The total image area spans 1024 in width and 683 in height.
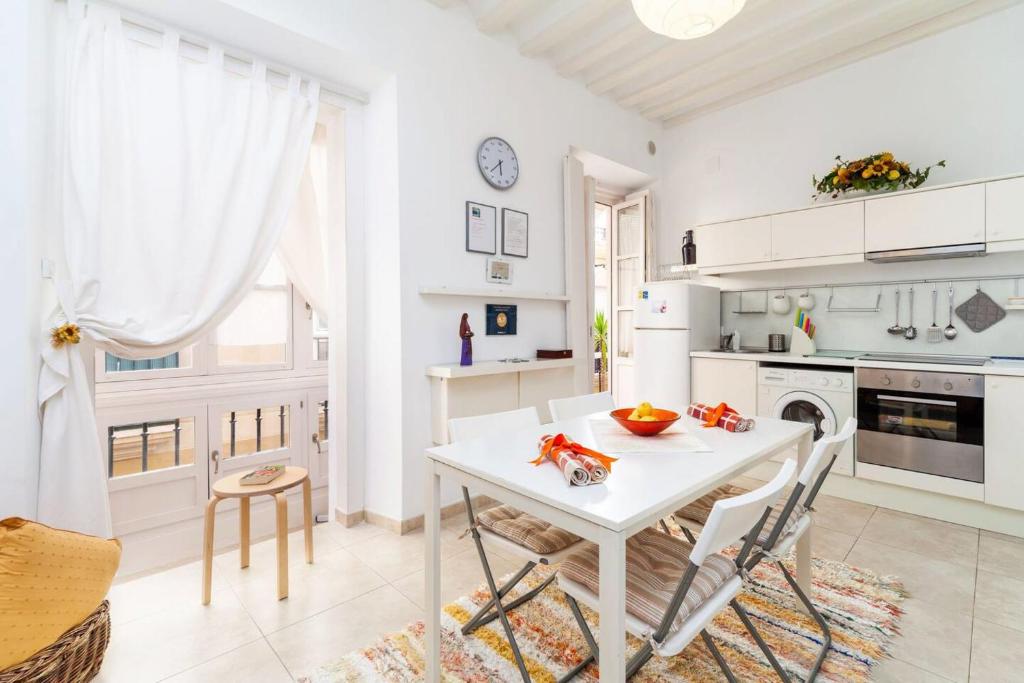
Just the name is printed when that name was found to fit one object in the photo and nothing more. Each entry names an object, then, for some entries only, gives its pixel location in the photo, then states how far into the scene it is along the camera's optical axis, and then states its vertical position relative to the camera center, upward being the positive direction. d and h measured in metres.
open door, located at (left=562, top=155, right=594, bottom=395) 3.67 +0.44
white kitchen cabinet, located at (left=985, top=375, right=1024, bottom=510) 2.55 -0.67
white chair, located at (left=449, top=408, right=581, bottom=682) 1.53 -0.71
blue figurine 2.93 -0.07
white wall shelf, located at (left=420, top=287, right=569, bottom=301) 2.84 +0.24
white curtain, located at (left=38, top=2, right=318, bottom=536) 1.94 +0.63
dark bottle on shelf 4.16 +0.69
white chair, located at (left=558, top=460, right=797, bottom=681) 1.07 -0.72
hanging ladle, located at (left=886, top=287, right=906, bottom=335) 3.36 -0.03
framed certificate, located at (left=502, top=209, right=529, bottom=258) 3.28 +0.70
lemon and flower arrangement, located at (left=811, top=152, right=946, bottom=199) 3.16 +1.05
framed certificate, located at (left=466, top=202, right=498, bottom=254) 3.06 +0.69
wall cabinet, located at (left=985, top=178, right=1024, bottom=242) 2.70 +0.66
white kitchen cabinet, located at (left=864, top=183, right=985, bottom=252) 2.84 +0.68
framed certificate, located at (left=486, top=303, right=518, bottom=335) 3.21 +0.08
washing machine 3.12 -0.50
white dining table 1.03 -0.42
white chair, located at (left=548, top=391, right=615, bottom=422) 2.29 -0.40
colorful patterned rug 1.61 -1.19
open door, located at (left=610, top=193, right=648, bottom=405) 4.73 +0.57
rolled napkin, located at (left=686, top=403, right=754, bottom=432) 1.82 -0.37
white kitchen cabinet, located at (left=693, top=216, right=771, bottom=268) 3.70 +0.70
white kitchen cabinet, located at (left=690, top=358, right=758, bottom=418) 3.53 -0.44
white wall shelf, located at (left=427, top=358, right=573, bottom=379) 2.74 -0.24
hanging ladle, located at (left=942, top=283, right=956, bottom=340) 3.15 -0.06
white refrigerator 3.82 -0.06
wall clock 3.14 +1.16
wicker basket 1.20 -0.90
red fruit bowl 1.70 -0.36
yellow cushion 1.20 -0.70
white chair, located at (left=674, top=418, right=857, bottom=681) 1.44 -0.70
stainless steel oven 2.68 -0.60
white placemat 1.58 -0.41
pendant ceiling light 1.68 +1.17
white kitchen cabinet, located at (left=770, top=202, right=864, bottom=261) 3.27 +0.69
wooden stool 2.07 -0.77
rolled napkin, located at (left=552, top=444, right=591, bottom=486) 1.24 -0.39
